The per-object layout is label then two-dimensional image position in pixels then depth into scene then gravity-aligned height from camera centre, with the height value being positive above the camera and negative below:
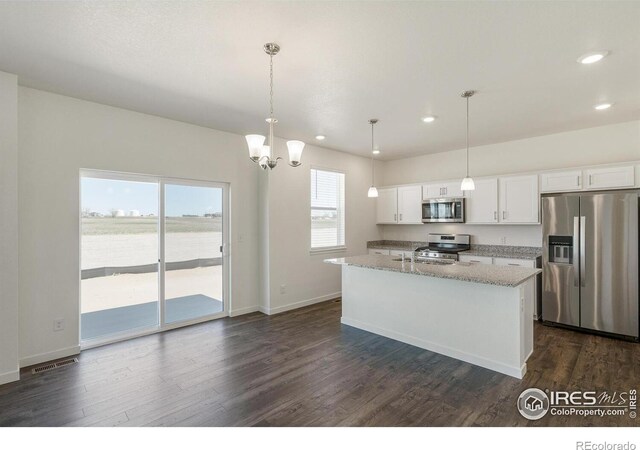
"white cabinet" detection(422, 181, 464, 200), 5.62 +0.60
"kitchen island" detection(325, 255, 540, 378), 2.97 -0.93
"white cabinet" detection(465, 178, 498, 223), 5.18 +0.34
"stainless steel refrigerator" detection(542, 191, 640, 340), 3.78 -0.50
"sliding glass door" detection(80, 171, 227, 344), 3.73 -0.39
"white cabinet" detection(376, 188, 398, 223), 6.46 +0.36
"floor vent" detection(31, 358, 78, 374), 3.10 -1.41
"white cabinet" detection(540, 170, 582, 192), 4.39 +0.58
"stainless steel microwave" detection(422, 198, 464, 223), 5.50 +0.23
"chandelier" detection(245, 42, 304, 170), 2.47 +0.65
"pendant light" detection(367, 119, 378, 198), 4.19 +0.43
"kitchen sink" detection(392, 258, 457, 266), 3.79 -0.50
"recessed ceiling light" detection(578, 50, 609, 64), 2.51 +1.32
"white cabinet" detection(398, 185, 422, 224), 6.11 +0.36
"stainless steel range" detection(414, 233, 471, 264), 5.54 -0.43
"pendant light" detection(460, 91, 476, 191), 3.40 +0.43
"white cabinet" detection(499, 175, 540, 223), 4.76 +0.35
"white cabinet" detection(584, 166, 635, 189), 4.02 +0.58
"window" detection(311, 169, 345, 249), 5.68 +0.26
